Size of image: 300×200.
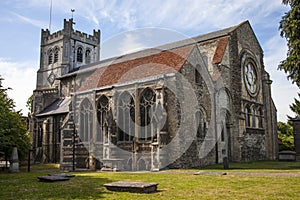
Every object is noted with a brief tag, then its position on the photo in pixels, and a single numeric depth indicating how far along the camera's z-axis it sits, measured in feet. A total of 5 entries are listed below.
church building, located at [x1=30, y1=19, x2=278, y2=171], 69.05
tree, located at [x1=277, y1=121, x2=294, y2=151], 129.49
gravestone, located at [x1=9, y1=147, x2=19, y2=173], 71.79
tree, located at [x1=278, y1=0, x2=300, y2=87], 56.70
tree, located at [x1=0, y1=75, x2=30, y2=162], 67.12
